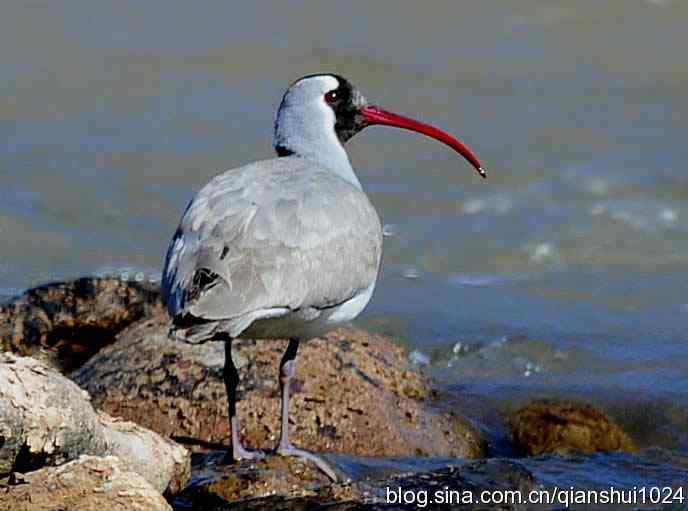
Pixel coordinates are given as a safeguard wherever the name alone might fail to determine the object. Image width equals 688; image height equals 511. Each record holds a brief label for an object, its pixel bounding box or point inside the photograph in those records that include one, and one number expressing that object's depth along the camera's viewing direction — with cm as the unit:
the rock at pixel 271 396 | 1797
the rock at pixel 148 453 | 1459
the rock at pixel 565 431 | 1978
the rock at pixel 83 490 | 1305
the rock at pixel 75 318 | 2162
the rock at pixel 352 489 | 1483
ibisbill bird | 1527
